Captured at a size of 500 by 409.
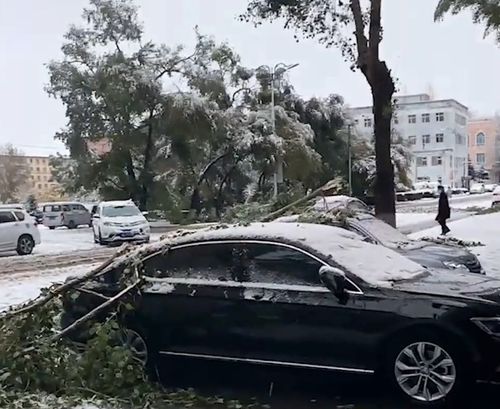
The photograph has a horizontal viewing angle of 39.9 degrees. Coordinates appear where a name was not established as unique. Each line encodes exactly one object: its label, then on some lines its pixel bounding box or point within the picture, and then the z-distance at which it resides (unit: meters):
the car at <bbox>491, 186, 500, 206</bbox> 40.55
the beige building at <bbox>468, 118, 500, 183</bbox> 107.81
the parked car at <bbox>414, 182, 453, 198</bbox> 72.79
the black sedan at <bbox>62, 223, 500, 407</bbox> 5.33
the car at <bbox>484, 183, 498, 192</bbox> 86.22
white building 95.62
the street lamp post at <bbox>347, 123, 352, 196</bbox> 48.70
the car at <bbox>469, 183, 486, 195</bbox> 84.38
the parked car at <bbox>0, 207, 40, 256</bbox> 20.78
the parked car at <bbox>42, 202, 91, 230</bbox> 40.16
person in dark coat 21.58
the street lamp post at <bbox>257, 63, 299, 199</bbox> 39.04
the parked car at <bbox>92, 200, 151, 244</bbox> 23.78
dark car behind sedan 9.63
